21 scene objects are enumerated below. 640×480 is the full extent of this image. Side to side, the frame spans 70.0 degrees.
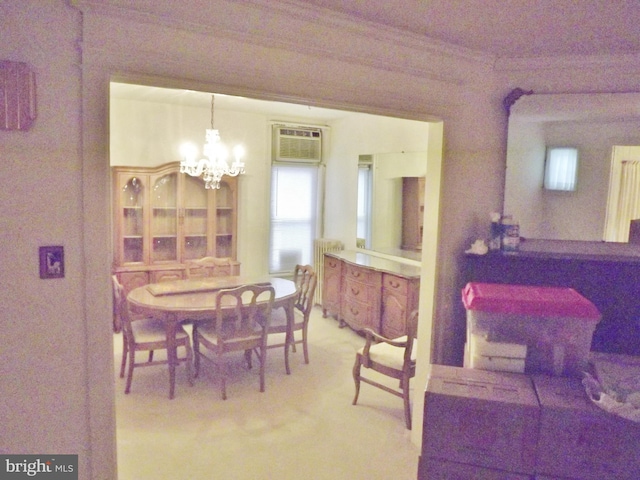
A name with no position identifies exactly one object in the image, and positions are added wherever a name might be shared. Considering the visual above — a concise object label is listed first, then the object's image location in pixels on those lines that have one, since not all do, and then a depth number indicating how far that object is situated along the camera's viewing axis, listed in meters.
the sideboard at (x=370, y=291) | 4.12
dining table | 3.49
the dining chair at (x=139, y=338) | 3.49
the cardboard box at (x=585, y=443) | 1.20
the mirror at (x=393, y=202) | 4.71
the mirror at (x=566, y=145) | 2.44
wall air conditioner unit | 5.75
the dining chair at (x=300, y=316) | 4.02
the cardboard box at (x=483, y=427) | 1.26
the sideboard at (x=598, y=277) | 2.27
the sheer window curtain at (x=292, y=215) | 5.93
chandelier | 4.15
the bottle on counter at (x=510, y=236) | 2.45
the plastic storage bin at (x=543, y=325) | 1.46
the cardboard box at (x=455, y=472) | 1.28
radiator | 5.78
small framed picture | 1.62
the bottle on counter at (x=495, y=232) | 2.48
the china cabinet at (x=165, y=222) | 4.86
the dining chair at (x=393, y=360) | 3.07
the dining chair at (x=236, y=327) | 3.47
